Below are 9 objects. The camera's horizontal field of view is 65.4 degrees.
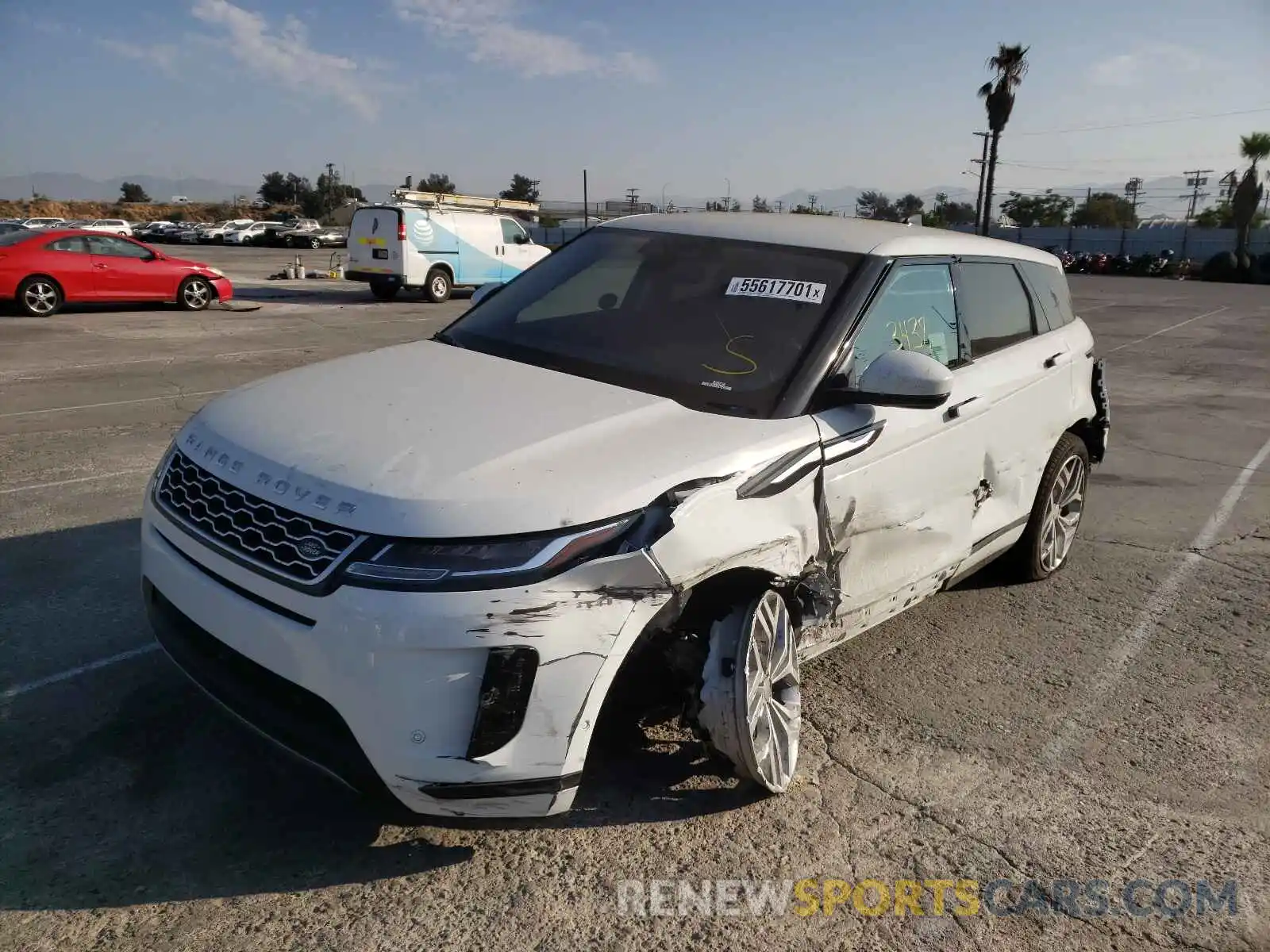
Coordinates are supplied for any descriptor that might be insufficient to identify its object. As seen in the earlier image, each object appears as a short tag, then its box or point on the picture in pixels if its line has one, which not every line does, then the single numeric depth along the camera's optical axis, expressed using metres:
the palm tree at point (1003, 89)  47.88
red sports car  15.65
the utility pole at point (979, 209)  53.95
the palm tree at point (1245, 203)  46.38
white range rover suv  2.39
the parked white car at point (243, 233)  51.62
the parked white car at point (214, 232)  51.75
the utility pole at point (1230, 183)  48.88
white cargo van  20.69
